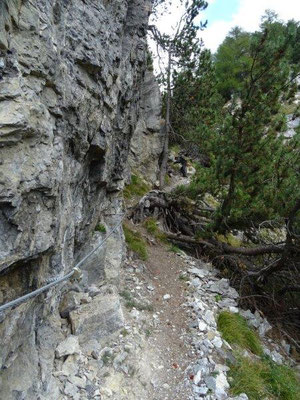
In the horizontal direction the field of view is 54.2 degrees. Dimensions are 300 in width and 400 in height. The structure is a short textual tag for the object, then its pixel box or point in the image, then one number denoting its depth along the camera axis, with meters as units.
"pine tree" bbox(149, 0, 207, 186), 12.63
